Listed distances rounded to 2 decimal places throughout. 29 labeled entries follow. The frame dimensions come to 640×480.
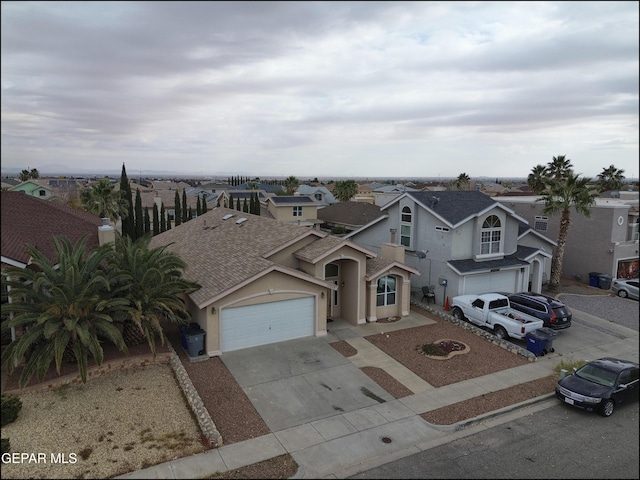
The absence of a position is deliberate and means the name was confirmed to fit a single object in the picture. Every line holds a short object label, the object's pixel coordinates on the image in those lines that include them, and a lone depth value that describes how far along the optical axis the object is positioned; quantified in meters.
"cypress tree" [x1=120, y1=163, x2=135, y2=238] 37.62
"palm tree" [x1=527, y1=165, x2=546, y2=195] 47.44
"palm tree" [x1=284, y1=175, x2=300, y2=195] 78.12
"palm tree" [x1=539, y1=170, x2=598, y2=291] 24.05
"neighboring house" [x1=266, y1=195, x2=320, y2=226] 50.00
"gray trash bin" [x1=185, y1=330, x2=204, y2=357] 14.83
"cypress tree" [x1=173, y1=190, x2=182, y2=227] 45.16
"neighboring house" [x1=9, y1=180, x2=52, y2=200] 56.08
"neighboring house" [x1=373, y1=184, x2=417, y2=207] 50.31
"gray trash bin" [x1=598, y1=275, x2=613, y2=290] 25.58
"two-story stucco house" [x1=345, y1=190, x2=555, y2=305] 21.78
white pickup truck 17.05
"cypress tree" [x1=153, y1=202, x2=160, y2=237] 40.92
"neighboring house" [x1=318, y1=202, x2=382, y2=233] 46.75
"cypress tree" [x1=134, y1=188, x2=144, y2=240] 38.28
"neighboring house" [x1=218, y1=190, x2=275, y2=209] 56.47
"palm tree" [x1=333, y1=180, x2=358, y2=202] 74.00
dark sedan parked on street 11.26
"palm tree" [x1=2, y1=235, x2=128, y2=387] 11.62
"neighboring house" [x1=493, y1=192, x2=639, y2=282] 25.62
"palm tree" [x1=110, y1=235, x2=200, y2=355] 13.68
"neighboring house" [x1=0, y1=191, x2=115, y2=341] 13.42
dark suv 17.67
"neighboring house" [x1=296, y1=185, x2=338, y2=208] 67.24
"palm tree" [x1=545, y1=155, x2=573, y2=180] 42.34
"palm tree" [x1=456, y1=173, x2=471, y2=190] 81.00
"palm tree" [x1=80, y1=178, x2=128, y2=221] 38.06
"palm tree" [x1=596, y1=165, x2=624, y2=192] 37.78
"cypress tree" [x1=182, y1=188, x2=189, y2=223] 44.46
